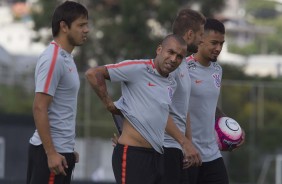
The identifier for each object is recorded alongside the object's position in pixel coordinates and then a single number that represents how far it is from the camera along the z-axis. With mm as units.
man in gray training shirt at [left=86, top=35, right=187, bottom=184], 15773
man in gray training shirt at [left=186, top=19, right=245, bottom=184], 17797
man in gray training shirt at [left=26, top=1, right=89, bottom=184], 14750
